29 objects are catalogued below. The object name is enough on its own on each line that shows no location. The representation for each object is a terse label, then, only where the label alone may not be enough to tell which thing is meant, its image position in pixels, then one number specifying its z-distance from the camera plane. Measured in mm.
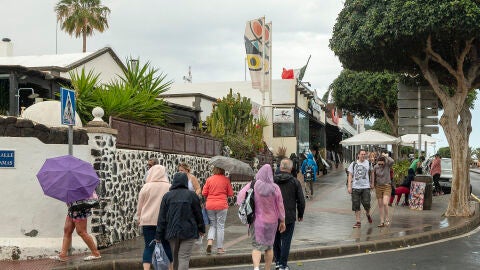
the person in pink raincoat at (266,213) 8602
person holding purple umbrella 10094
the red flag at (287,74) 40234
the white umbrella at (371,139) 27266
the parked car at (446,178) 27203
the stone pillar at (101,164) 11680
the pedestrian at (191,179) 10923
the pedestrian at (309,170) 22000
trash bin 18406
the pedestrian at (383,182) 14594
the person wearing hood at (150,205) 8438
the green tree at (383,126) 72438
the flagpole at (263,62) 31453
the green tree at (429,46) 14852
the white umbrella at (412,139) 34500
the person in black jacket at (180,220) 7656
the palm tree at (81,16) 41469
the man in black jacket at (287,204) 9211
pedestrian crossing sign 9927
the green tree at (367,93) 38312
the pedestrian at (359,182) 14141
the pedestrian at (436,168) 24328
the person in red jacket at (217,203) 10859
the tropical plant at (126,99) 13930
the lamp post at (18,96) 14992
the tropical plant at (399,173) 24220
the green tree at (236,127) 22781
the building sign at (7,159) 10917
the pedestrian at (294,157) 23852
